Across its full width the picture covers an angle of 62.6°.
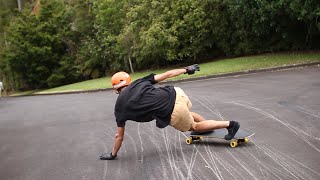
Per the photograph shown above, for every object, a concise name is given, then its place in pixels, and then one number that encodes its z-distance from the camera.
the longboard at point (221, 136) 4.29
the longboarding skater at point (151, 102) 4.06
